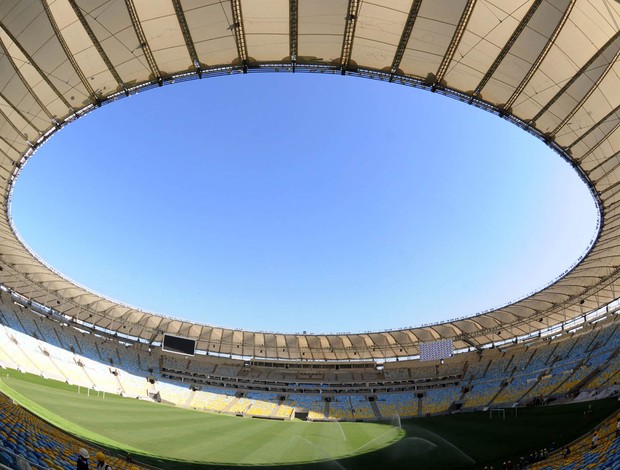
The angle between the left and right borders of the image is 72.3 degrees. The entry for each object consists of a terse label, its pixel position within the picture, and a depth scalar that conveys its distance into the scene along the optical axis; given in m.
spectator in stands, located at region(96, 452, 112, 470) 9.36
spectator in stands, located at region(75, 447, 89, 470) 8.27
